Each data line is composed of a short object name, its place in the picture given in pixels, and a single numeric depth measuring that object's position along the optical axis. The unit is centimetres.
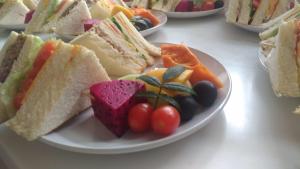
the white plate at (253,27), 39
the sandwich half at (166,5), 49
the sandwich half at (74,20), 41
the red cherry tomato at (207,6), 48
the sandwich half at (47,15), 43
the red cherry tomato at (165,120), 21
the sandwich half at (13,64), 25
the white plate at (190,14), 47
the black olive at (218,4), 49
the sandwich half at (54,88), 23
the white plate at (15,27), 46
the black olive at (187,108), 23
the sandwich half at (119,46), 32
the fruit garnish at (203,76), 26
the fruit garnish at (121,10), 42
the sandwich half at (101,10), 43
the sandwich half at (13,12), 47
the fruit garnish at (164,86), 23
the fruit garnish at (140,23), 42
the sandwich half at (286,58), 26
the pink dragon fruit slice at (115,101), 23
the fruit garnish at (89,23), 40
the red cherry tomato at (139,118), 22
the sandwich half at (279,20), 32
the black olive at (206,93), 24
